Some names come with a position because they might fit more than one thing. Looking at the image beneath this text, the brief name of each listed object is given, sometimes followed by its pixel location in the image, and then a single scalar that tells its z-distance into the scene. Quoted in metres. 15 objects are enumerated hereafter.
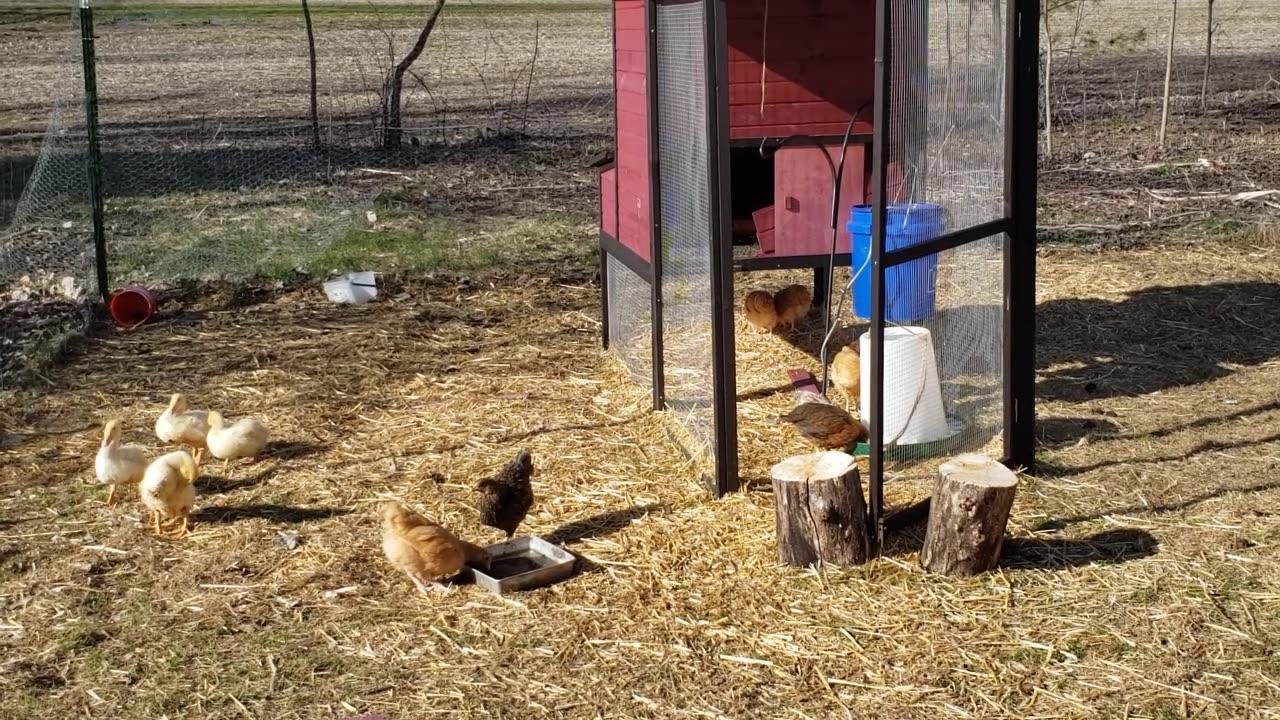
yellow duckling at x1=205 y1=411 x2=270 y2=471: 6.14
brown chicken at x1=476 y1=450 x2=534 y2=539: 5.08
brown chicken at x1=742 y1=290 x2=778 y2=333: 8.12
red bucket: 8.81
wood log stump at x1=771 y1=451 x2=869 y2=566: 4.80
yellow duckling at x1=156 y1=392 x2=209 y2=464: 6.23
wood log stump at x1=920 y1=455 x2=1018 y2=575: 4.70
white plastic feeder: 5.51
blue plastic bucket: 5.19
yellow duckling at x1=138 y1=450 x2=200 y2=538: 5.37
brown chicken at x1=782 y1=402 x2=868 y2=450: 5.79
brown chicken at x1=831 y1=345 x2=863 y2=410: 6.49
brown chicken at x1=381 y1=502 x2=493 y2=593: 4.74
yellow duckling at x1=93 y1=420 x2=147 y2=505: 5.70
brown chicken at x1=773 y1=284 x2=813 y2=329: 8.09
